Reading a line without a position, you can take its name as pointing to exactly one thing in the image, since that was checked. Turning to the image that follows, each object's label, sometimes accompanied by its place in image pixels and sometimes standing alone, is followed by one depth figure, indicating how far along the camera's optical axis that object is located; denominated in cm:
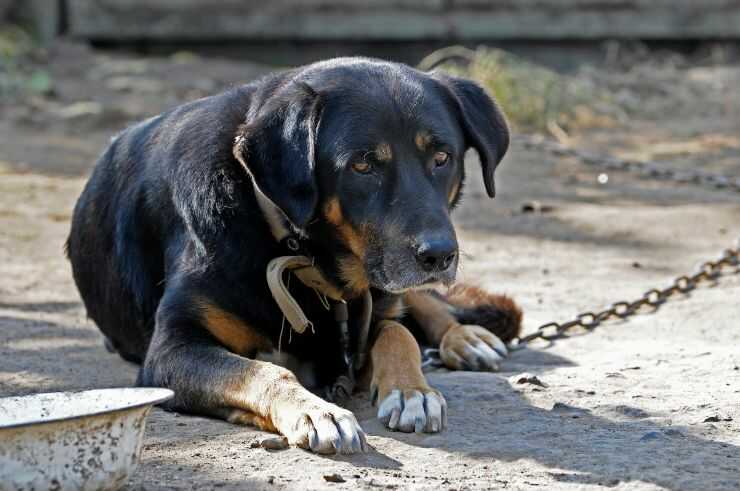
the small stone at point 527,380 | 840
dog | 755
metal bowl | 552
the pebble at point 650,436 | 707
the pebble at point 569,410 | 766
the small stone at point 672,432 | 716
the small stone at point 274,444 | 695
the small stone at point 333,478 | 635
